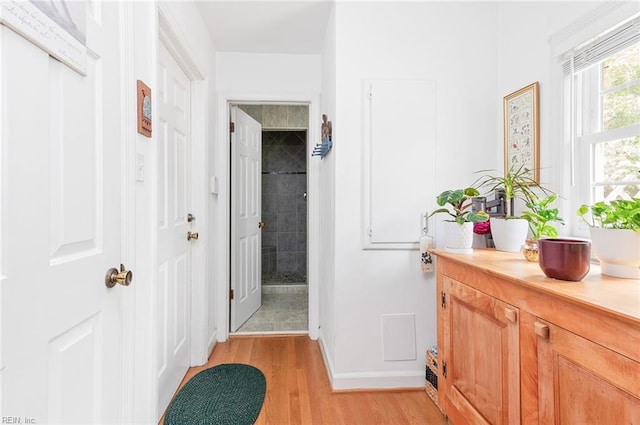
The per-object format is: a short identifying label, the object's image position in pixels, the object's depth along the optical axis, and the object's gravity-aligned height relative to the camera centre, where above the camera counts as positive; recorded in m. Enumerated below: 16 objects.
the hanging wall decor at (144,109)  1.23 +0.42
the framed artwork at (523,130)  1.69 +0.47
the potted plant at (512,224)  1.49 -0.07
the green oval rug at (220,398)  1.64 -1.10
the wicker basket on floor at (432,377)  1.78 -0.99
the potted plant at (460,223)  1.49 -0.06
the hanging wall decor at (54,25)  0.67 +0.45
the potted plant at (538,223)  1.28 -0.05
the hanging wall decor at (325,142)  2.08 +0.49
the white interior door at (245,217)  2.74 -0.06
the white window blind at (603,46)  1.25 +0.73
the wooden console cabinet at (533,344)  0.72 -0.40
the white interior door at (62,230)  0.68 -0.05
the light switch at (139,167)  1.22 +0.17
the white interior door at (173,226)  1.63 -0.09
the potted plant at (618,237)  0.92 -0.08
